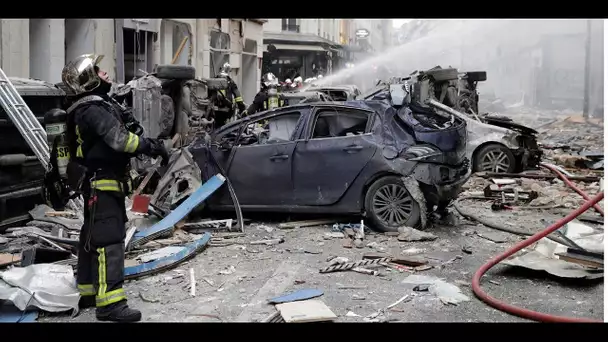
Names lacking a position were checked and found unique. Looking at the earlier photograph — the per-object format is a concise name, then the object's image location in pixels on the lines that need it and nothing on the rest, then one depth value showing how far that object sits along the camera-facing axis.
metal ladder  6.75
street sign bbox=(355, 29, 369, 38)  53.50
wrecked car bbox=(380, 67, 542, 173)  11.89
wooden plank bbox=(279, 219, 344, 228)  8.11
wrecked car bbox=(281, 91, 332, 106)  15.25
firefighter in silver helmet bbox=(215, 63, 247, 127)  12.90
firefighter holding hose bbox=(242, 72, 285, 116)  13.73
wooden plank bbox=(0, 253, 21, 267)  5.77
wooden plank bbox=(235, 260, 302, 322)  5.12
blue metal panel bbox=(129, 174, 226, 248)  7.00
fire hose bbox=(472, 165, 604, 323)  4.74
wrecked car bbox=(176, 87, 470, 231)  7.74
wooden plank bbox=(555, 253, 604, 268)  5.91
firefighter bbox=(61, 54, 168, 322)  4.91
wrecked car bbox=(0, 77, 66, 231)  6.82
